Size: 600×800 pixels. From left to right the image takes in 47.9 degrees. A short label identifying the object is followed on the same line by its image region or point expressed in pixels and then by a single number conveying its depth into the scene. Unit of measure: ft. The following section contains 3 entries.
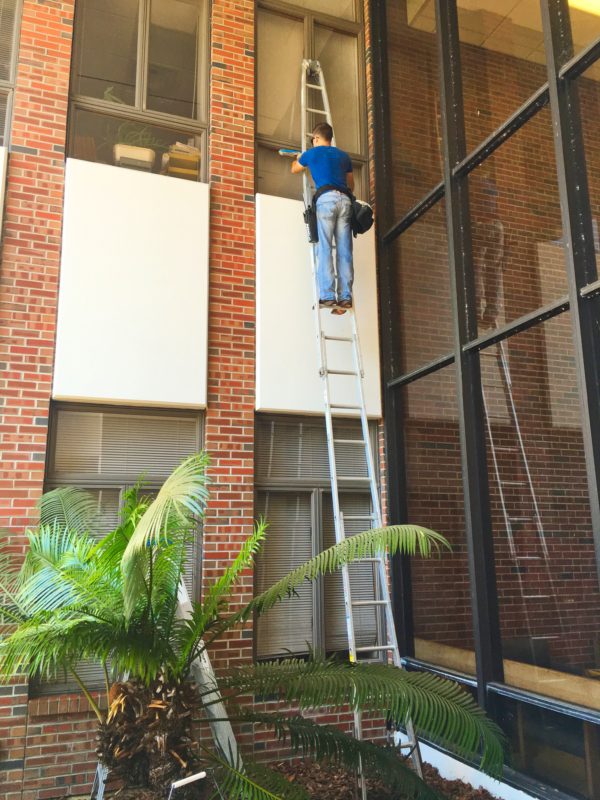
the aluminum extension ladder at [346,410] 14.99
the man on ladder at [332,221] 17.66
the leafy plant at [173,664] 10.85
